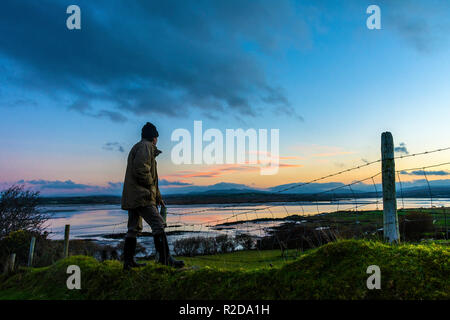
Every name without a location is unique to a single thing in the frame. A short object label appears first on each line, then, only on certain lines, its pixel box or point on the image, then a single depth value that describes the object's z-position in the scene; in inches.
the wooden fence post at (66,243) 325.1
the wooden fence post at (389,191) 166.9
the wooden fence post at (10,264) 330.0
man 179.5
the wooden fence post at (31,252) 380.2
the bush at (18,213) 510.6
